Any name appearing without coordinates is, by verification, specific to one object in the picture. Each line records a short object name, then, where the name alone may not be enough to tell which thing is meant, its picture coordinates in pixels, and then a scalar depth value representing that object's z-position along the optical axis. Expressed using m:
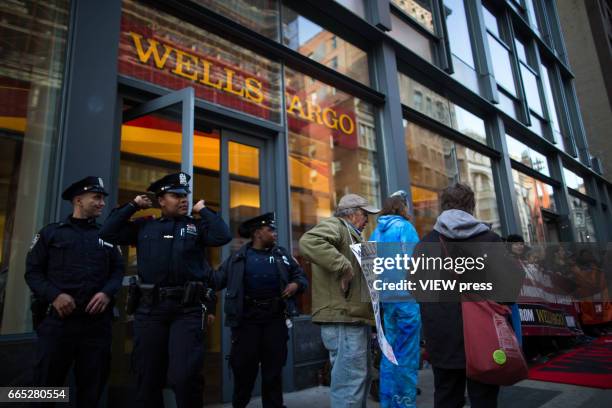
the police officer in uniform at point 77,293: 2.88
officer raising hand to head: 2.88
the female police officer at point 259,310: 3.75
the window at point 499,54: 12.91
